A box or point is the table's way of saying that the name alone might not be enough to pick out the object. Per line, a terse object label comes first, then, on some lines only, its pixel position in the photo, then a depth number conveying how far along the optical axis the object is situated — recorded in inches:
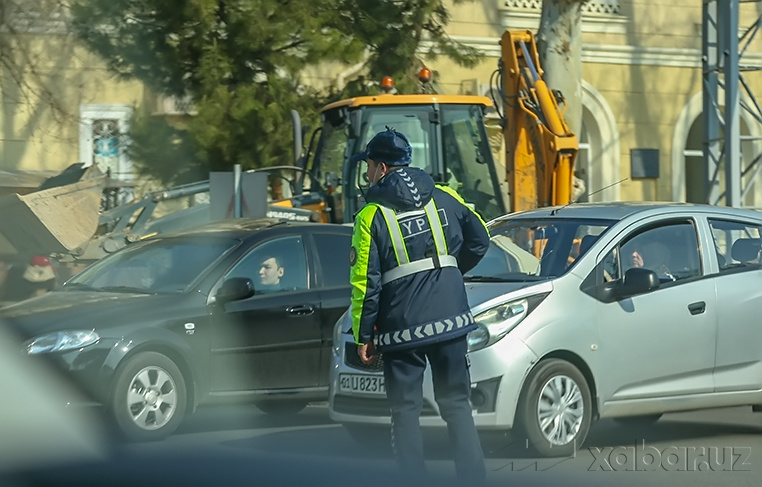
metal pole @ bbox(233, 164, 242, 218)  1070.4
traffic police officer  484.4
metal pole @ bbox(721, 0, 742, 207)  1460.4
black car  687.7
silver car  610.2
